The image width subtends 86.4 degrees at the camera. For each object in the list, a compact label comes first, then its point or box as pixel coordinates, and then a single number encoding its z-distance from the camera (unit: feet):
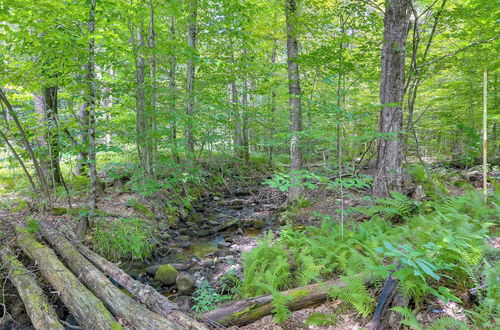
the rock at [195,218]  30.14
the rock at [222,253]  21.39
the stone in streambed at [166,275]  17.39
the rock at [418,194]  21.51
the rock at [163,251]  21.91
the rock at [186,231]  26.55
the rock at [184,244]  23.63
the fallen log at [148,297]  10.33
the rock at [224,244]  23.36
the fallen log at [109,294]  10.16
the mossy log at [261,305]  11.32
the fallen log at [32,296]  10.52
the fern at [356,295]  9.65
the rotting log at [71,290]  10.54
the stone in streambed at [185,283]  16.29
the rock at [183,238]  25.03
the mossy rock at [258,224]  27.66
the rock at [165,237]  24.47
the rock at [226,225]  27.62
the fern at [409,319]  7.59
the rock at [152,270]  18.55
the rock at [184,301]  14.48
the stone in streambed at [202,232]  26.49
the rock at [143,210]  26.27
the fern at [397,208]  16.93
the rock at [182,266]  19.23
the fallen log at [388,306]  8.84
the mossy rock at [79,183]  28.73
